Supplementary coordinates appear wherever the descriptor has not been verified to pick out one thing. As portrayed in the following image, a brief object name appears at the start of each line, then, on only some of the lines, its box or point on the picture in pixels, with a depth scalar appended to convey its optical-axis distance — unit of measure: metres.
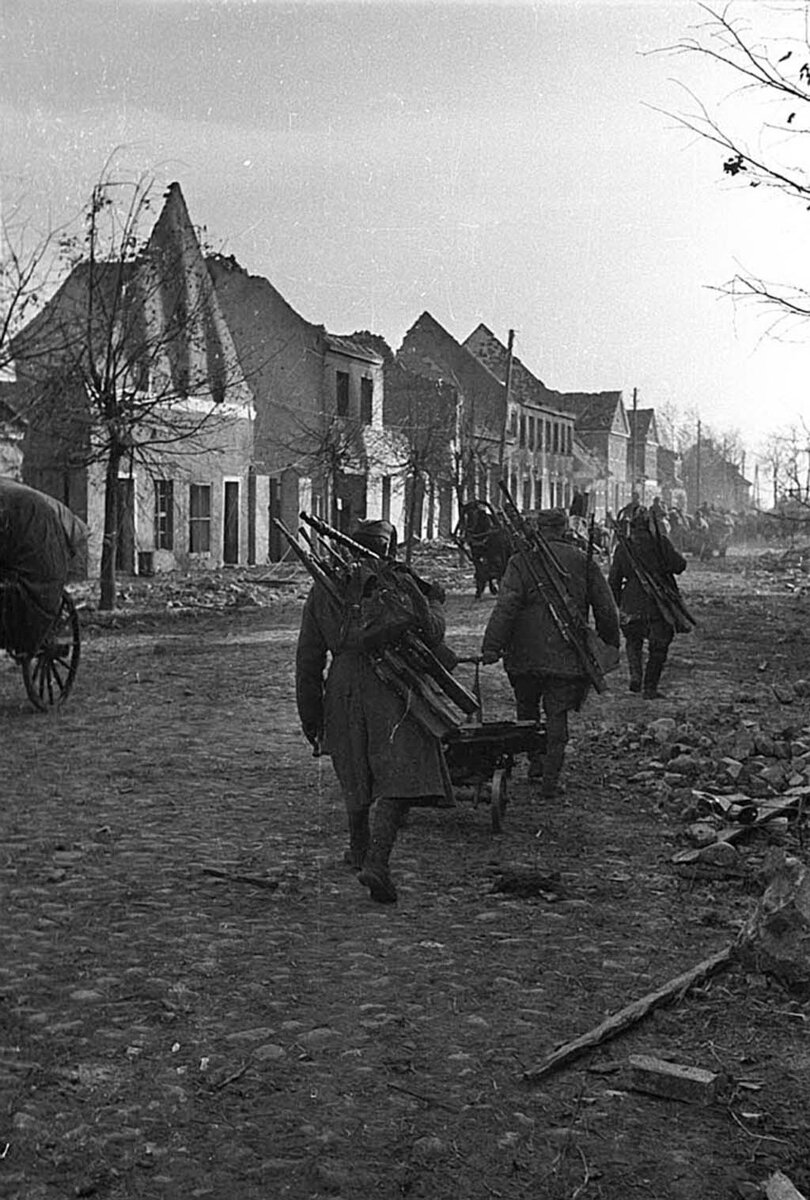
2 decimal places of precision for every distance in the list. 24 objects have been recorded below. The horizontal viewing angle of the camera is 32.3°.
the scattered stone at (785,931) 5.30
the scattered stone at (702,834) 7.78
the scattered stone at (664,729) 11.07
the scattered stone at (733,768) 9.47
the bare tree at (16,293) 19.02
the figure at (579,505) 27.89
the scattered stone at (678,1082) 4.32
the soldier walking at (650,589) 13.61
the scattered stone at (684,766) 9.79
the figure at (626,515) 14.86
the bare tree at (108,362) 22.97
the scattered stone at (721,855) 7.35
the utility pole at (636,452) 83.18
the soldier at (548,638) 9.13
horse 25.34
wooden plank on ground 4.56
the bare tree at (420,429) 41.50
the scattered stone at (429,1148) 3.95
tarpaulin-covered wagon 11.41
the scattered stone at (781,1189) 3.61
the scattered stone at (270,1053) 4.64
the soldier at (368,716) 6.52
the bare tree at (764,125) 9.07
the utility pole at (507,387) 42.81
